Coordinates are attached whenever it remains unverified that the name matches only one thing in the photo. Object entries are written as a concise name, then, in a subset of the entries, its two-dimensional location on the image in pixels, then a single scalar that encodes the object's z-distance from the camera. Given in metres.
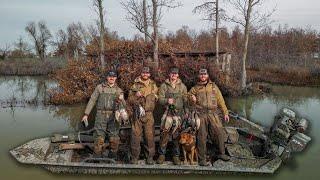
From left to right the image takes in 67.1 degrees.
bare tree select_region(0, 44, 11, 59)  30.55
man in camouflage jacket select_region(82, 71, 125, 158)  5.07
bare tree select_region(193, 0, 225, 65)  13.73
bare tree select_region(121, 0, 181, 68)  11.38
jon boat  4.77
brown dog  4.91
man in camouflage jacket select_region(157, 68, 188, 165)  4.93
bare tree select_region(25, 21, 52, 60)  36.35
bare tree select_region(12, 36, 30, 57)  35.85
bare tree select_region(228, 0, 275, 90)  13.01
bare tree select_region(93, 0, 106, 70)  11.19
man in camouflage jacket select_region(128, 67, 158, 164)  4.92
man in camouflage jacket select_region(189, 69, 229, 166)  4.97
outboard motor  5.24
